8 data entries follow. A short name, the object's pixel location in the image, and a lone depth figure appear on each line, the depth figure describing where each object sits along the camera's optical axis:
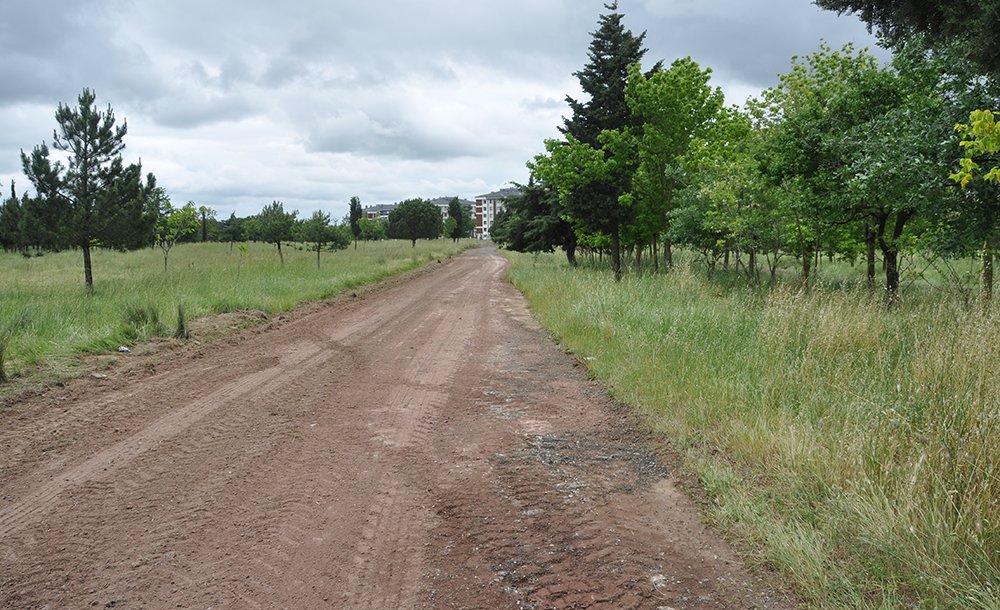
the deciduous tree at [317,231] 33.16
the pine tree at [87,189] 16.62
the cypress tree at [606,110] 20.83
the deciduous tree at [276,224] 36.09
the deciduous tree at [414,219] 71.19
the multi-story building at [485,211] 183.12
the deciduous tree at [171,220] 27.23
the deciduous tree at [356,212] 87.89
